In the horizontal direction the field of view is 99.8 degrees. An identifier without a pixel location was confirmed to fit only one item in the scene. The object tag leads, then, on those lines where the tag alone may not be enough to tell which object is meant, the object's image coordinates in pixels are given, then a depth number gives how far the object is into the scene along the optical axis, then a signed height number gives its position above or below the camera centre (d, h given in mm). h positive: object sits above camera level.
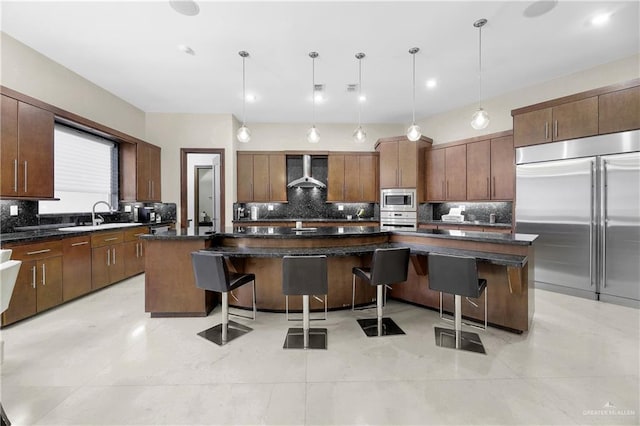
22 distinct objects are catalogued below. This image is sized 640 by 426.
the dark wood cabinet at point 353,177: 6320 +806
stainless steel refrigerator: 3387 -38
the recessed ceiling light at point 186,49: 3389 +2092
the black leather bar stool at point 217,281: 2486 -673
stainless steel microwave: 5695 +248
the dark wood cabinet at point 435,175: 5555 +758
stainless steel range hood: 6012 +700
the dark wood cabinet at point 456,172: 5223 +768
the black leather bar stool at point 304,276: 2379 -575
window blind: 4055 +683
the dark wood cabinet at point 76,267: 3385 -715
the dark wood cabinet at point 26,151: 2959 +729
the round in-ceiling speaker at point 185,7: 2635 +2063
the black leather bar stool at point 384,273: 2549 -604
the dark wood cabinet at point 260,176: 6211 +824
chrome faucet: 4338 -27
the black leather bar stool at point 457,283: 2303 -640
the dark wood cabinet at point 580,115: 3342 +1305
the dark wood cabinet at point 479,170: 4906 +756
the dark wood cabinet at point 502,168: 4609 +739
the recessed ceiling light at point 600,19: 2895 +2094
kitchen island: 2730 -594
